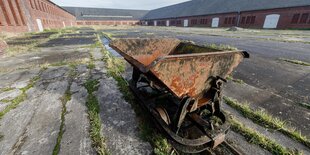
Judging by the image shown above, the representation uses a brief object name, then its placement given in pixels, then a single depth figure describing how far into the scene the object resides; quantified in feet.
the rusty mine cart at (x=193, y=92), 5.47
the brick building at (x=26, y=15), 49.14
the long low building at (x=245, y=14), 75.87
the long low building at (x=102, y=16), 205.26
